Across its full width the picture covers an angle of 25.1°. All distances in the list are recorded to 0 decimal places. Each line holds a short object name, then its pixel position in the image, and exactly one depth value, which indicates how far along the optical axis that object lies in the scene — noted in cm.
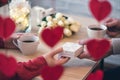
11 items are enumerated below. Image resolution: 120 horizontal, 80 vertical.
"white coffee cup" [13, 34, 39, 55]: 111
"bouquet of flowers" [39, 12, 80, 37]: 129
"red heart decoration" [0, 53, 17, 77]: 51
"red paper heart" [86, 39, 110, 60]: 54
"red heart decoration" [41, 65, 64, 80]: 51
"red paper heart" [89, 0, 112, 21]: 53
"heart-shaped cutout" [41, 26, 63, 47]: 54
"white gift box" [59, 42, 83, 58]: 101
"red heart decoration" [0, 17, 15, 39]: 54
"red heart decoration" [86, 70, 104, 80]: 57
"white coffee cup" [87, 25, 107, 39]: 125
